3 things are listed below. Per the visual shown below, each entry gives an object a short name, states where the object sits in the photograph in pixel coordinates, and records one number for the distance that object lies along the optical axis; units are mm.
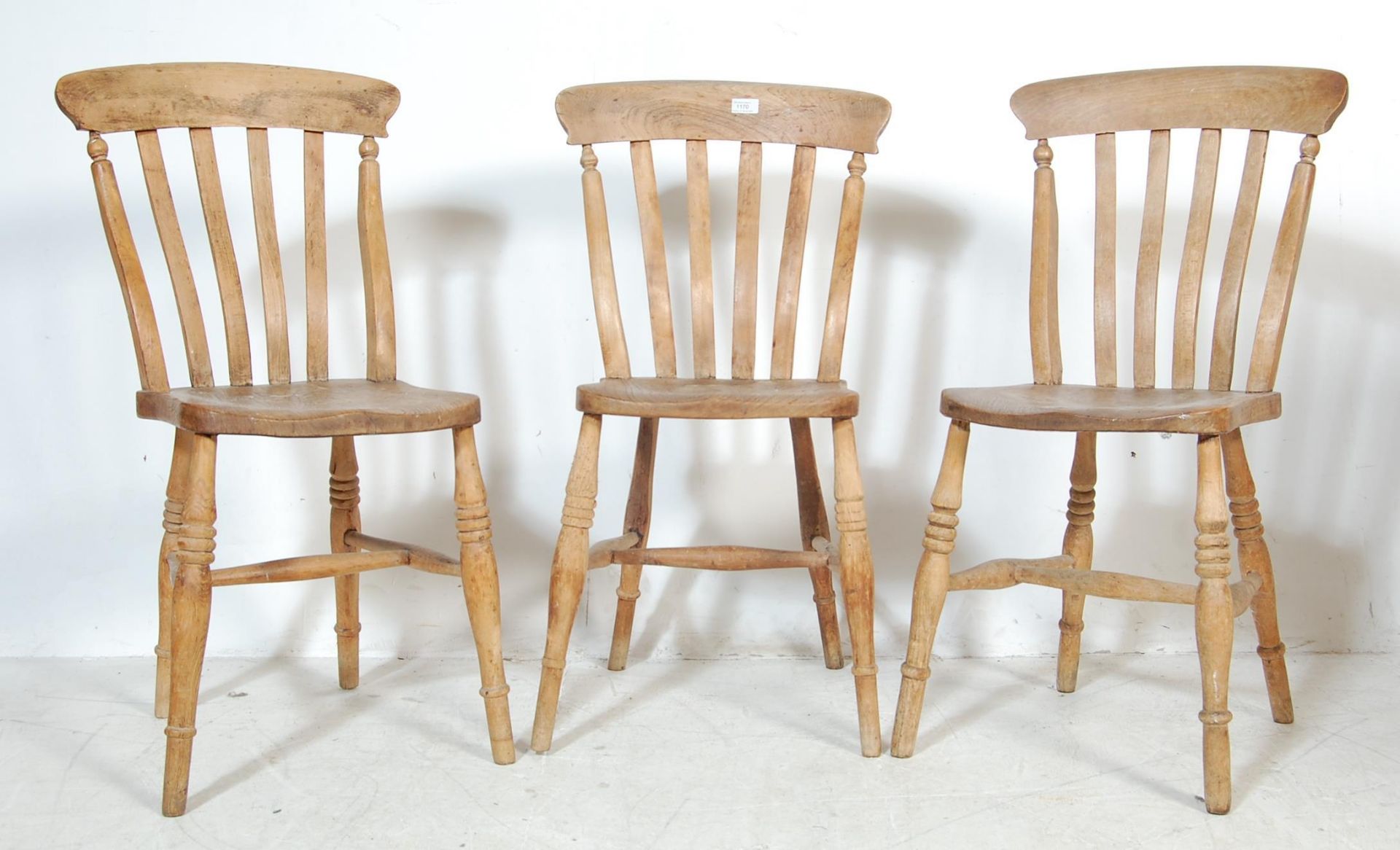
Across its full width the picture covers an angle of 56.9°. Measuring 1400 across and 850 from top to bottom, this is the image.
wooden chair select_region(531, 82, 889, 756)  1989
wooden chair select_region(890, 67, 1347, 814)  1774
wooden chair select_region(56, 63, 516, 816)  1746
